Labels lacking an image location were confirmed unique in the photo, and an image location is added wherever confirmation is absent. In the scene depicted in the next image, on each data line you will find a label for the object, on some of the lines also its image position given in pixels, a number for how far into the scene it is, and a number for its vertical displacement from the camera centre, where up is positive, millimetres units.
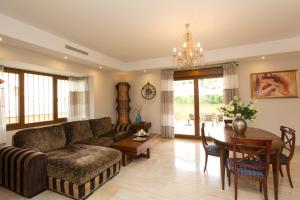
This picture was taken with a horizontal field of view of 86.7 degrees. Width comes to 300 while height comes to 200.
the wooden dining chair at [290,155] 2285 -810
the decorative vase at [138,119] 5664 -597
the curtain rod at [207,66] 4780 +1114
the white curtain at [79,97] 4918 +204
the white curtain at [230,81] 4609 +562
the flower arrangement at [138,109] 6180 -262
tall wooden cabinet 5863 -12
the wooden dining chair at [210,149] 2883 -892
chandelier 2782 +860
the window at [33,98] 3594 +162
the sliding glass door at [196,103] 5156 -73
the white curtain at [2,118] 3059 -252
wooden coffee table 3141 -920
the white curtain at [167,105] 5488 -113
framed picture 4160 +415
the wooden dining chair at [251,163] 1949 -830
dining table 2068 -587
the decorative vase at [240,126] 2674 -438
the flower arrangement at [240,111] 2688 -185
